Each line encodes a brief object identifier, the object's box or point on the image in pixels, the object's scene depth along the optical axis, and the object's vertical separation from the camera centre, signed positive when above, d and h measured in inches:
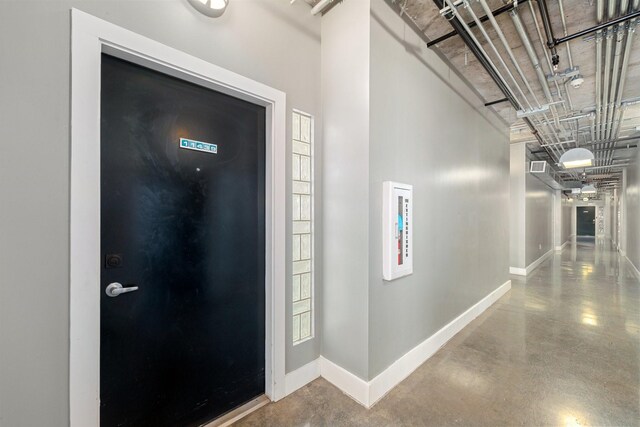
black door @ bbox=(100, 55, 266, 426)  55.8 -9.0
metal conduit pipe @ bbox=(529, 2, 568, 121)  85.2 +65.2
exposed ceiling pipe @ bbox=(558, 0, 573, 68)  80.2 +64.4
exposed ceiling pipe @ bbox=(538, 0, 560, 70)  80.6 +62.5
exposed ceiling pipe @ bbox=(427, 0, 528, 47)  81.4 +65.2
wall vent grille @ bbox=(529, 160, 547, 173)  257.4 +47.0
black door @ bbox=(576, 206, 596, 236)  748.6 -17.9
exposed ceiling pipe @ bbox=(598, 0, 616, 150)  83.8 +63.5
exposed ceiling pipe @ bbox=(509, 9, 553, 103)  85.4 +62.3
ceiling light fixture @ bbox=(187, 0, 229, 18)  62.6 +50.3
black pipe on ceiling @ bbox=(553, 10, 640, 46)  79.8 +61.4
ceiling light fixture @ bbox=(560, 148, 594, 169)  179.2 +39.2
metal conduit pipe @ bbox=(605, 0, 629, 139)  83.0 +63.8
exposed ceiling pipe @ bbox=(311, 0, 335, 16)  79.7 +66.1
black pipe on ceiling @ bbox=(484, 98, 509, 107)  143.7 +63.9
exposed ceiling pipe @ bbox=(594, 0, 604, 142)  82.2 +63.9
